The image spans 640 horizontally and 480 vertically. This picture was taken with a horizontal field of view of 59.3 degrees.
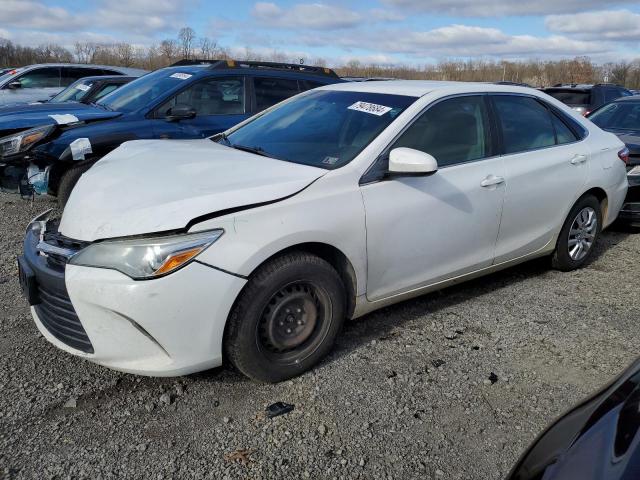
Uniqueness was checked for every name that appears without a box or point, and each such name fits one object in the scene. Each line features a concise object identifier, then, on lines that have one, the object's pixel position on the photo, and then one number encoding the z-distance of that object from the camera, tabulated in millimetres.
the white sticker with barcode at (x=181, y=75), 6416
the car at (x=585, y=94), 12117
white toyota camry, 2629
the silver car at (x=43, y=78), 11797
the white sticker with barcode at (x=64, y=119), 5948
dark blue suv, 5715
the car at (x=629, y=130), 5914
